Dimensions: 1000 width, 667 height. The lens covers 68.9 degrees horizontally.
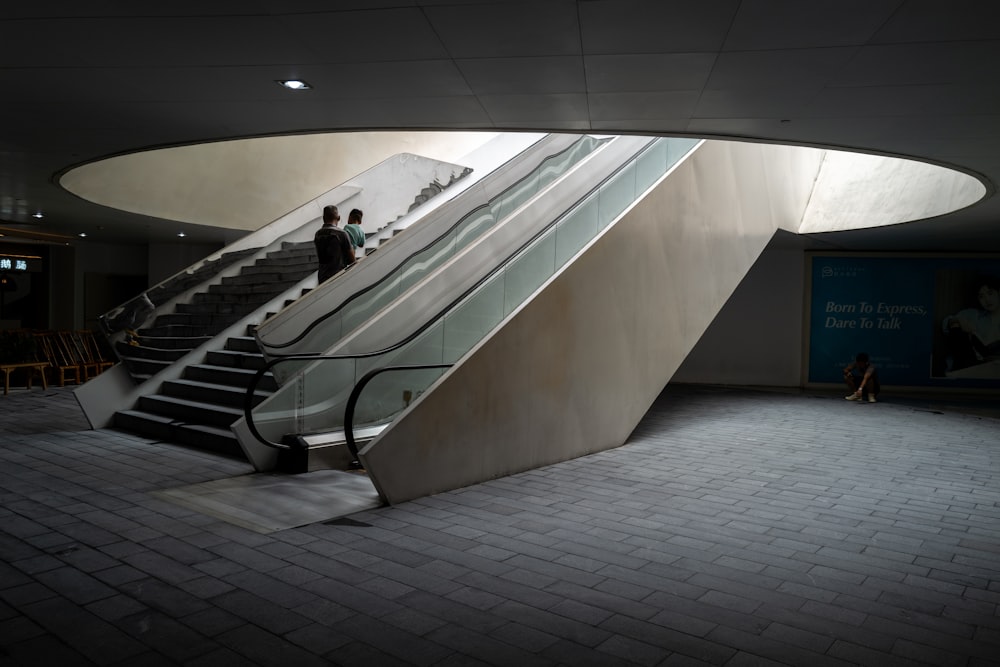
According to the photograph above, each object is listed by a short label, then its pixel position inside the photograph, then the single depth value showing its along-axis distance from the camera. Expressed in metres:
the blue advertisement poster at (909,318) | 14.45
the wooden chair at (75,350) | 13.58
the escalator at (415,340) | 6.43
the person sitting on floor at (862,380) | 13.20
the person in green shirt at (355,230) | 10.21
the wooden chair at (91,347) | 13.95
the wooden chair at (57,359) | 12.90
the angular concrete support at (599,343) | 6.07
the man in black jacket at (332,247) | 9.32
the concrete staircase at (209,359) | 7.88
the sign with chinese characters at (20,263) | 16.50
